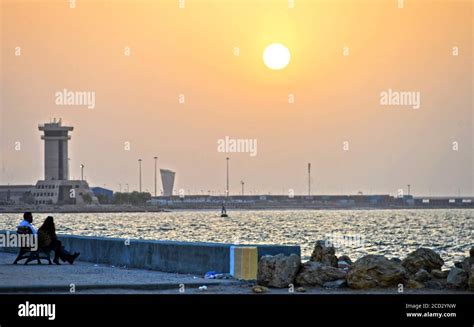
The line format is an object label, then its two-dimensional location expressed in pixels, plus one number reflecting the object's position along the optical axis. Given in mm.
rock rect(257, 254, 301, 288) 20109
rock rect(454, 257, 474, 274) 22916
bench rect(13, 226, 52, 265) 25016
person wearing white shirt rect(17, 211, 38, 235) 25047
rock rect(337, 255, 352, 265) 27847
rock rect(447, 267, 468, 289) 20562
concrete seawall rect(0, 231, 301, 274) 22042
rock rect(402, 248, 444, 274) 23844
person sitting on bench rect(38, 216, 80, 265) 24625
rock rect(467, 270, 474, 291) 20219
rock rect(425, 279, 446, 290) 20928
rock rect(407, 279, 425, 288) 20625
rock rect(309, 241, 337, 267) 22812
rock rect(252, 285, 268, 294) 19328
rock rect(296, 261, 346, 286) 20375
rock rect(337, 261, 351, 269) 24172
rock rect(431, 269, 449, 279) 22078
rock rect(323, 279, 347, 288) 20156
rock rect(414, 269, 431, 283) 21578
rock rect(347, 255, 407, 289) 20078
